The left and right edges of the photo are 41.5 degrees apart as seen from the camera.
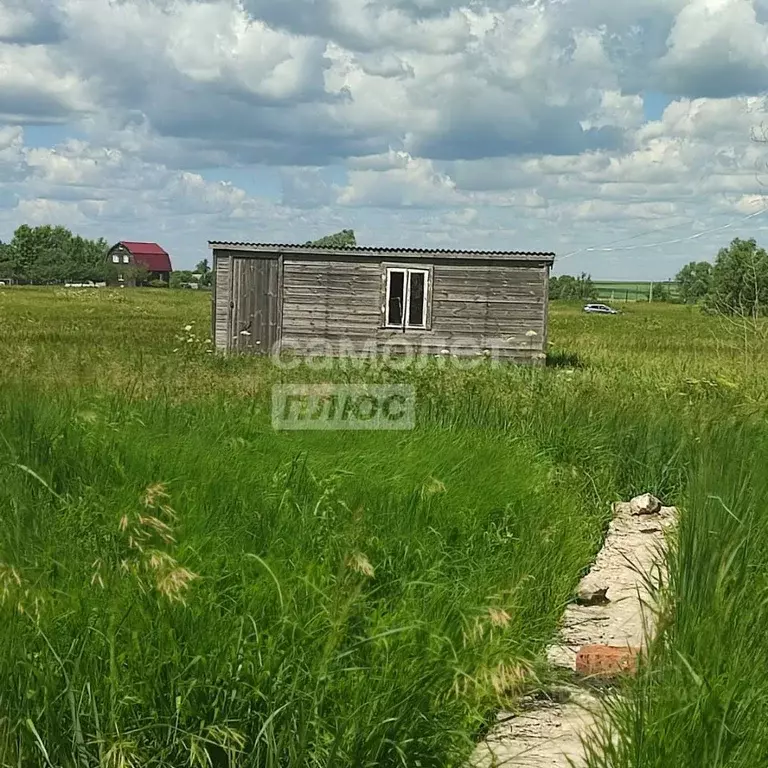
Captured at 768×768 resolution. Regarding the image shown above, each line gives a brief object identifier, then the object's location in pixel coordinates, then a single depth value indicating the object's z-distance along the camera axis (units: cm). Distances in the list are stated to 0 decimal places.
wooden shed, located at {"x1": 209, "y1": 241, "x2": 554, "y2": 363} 2117
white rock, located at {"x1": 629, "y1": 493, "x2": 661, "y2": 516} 795
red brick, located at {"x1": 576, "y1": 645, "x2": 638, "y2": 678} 446
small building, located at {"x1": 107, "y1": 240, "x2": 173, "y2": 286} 11719
